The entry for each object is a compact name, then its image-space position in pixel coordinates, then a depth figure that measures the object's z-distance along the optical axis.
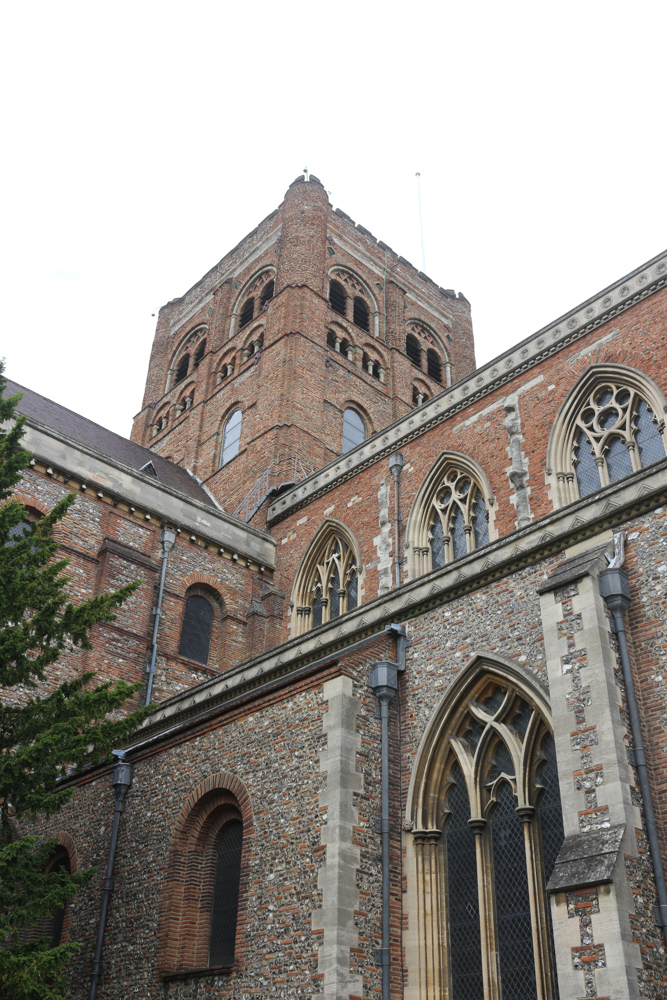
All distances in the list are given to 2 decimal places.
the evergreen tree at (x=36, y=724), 10.77
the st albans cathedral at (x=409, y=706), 10.41
